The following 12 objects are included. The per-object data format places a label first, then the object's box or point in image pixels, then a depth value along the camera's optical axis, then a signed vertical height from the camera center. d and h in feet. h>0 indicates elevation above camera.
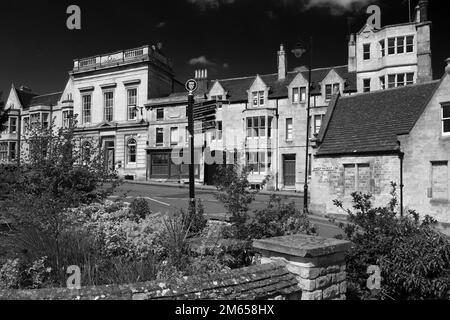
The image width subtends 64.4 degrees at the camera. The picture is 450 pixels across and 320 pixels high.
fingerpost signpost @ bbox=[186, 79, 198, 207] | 30.45 +3.76
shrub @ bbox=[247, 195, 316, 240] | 22.56 -3.64
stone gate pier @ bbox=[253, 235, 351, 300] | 15.16 -4.12
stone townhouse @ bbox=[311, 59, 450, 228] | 58.95 +3.28
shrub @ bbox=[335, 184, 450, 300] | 18.92 -4.93
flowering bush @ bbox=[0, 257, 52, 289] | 16.47 -5.14
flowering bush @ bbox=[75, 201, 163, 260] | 20.26 -4.23
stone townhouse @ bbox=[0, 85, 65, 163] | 168.35 +27.34
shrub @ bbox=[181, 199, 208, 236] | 27.12 -4.09
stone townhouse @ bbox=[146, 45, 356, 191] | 113.19 +15.93
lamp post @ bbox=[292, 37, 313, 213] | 63.67 +21.04
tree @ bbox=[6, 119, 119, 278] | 19.57 -1.85
